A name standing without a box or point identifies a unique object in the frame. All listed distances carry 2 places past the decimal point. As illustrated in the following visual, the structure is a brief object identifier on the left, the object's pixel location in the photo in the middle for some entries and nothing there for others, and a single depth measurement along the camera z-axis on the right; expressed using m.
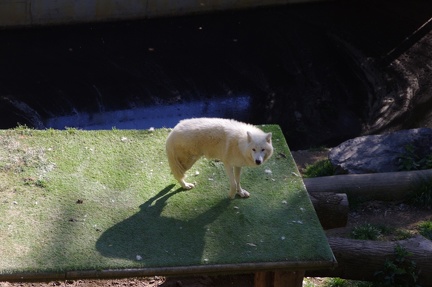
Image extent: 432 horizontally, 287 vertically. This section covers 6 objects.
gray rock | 17.33
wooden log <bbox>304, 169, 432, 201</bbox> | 15.72
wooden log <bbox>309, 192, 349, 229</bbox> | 12.91
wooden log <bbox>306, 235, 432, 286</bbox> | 12.21
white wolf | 11.36
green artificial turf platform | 10.45
